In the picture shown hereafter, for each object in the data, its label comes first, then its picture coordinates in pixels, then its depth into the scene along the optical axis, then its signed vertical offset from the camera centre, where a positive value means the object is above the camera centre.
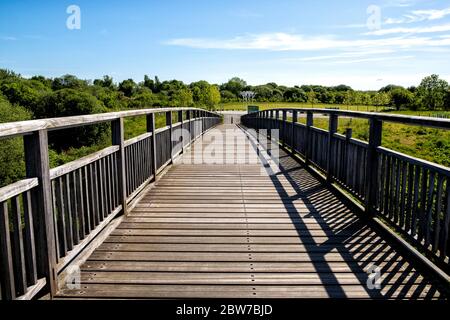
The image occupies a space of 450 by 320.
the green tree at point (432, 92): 104.26 +3.24
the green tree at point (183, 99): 72.05 +1.55
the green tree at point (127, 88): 132.35 +6.75
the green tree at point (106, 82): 137.50 +9.21
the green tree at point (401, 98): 113.28 +1.69
